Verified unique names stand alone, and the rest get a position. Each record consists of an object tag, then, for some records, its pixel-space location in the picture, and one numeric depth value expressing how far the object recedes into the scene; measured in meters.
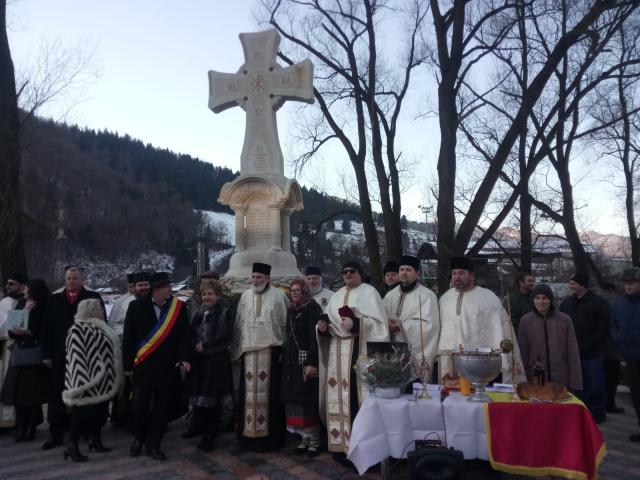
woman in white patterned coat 5.32
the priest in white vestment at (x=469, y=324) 4.92
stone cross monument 9.55
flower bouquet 4.07
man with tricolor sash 5.29
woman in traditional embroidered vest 5.31
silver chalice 3.90
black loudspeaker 3.46
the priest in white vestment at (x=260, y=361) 5.54
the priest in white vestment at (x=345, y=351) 5.07
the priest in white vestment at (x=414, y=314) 5.21
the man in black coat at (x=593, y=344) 6.60
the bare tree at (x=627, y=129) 12.11
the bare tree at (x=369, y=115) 14.42
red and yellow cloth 3.59
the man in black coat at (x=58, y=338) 5.80
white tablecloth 3.84
